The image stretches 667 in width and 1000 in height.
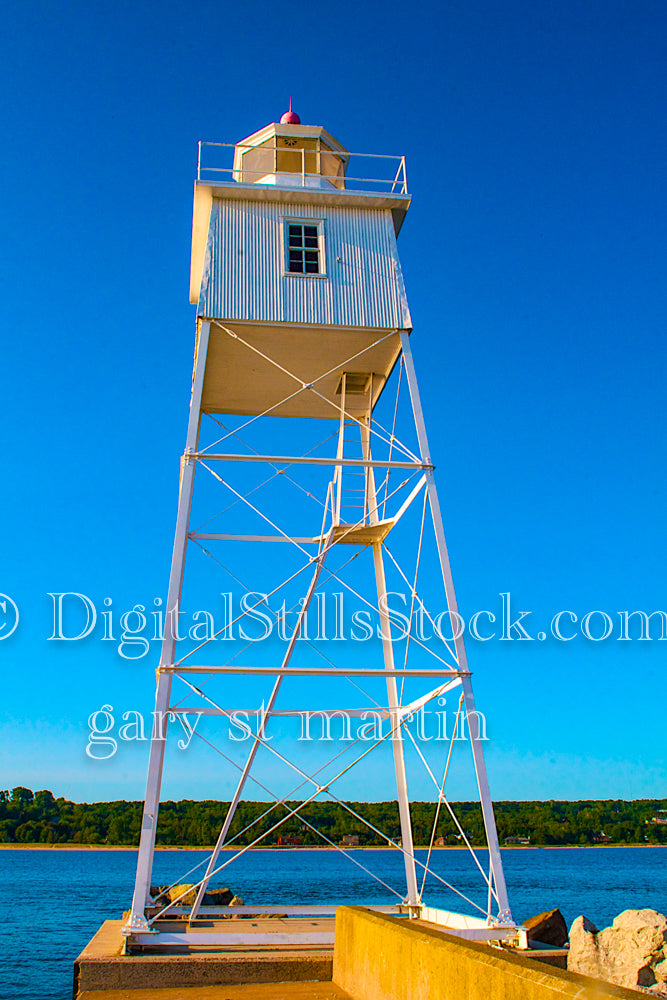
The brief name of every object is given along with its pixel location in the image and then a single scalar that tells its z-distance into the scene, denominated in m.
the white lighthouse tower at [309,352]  11.33
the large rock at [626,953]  15.84
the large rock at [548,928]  18.31
